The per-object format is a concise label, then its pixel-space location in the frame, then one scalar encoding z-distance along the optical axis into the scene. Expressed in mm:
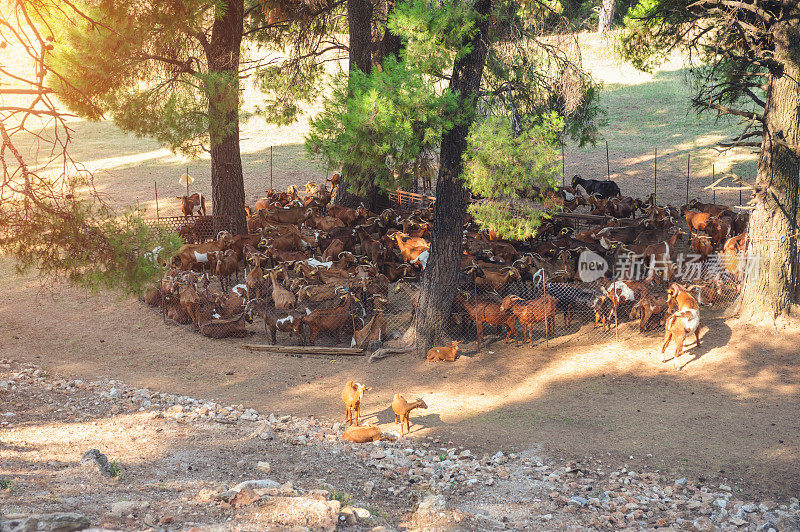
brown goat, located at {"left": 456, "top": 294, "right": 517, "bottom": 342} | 13617
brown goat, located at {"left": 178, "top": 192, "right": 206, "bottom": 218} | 21856
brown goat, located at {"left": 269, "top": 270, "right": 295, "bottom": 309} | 14742
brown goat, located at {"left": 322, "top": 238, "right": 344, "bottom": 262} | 17781
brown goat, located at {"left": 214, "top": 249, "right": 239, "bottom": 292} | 16469
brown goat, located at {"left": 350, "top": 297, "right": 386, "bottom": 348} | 13812
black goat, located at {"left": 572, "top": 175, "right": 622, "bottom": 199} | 24031
